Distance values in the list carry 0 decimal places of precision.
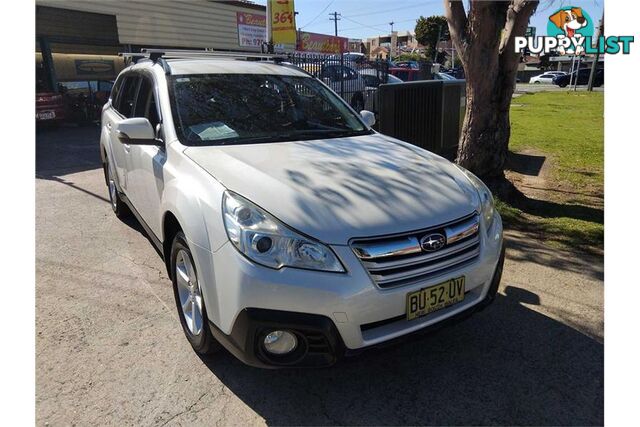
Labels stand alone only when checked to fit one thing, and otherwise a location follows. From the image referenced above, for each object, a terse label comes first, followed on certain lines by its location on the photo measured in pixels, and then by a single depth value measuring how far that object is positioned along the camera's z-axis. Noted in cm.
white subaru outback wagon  225
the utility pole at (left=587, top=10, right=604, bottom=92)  2814
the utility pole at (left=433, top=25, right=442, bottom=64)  6176
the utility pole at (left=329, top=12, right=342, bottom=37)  7106
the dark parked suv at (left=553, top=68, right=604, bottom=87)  3769
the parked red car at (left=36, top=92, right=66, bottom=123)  1340
